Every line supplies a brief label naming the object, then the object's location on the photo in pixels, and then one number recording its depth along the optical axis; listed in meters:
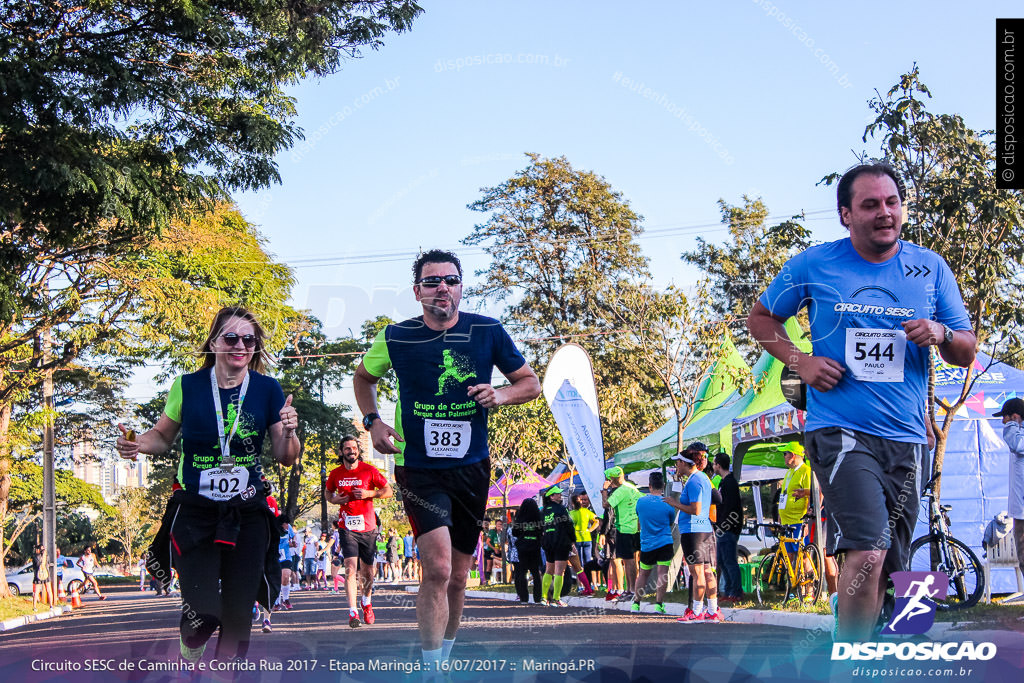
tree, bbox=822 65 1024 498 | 12.72
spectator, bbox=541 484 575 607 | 17.08
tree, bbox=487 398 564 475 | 36.09
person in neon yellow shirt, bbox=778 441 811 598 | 13.38
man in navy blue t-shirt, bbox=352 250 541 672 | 5.51
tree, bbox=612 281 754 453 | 20.11
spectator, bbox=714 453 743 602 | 14.28
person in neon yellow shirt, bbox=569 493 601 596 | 19.16
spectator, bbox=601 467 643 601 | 16.47
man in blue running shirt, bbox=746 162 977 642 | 4.49
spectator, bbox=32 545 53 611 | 26.49
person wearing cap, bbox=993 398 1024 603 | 10.56
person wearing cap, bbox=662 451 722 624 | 12.39
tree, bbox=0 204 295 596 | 21.31
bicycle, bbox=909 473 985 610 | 10.07
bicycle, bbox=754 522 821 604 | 12.97
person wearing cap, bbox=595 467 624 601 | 17.34
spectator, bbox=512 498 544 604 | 17.98
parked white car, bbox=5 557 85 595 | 47.01
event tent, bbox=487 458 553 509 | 31.78
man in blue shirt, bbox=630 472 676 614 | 14.23
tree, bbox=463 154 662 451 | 36.03
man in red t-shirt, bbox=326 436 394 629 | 12.68
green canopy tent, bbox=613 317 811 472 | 17.86
